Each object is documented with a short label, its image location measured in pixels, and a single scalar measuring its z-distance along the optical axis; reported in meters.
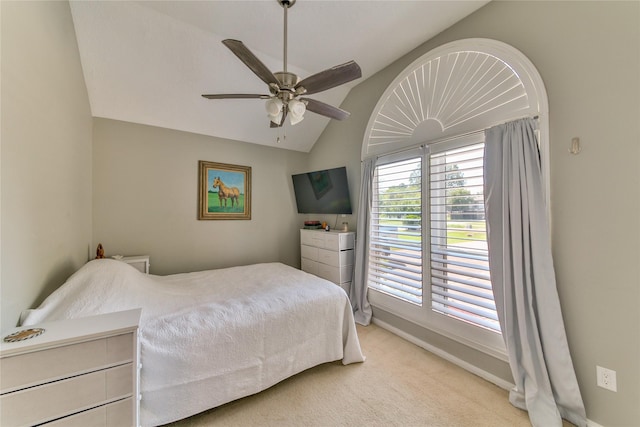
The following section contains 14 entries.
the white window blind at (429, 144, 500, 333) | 1.99
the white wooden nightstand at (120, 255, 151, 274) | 2.78
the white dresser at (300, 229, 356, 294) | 3.17
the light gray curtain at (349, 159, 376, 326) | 2.98
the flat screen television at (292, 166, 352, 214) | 3.39
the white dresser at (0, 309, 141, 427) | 0.96
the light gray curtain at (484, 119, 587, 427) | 1.56
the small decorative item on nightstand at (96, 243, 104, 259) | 2.61
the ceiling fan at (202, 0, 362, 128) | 1.51
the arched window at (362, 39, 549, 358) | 1.92
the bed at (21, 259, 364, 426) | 1.43
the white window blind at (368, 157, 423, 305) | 2.51
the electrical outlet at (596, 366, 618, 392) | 1.43
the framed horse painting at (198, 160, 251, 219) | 3.42
